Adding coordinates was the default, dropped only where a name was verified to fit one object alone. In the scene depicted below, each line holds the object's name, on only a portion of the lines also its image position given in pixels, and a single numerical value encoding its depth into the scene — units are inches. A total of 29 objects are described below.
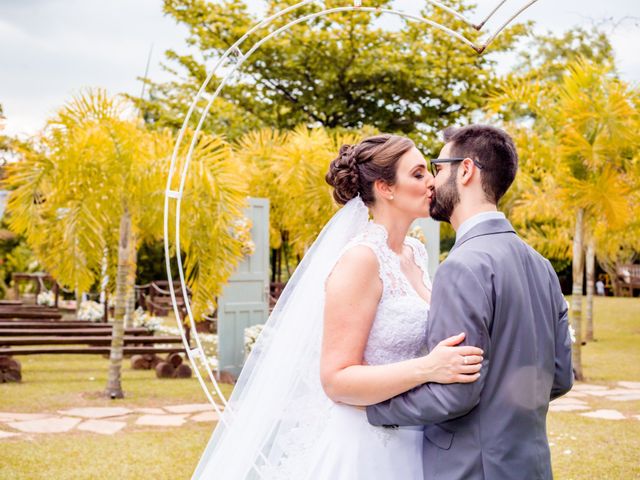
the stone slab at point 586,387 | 368.5
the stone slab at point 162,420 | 275.9
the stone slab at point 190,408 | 299.7
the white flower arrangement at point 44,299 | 689.6
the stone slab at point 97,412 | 287.7
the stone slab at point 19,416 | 275.0
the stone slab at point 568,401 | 333.4
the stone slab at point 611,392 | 356.5
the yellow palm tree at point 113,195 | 307.6
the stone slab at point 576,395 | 351.2
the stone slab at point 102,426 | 262.4
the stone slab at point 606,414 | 303.1
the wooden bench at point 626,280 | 1032.8
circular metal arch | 120.4
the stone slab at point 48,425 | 260.8
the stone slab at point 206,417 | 283.9
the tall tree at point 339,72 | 733.3
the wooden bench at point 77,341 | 358.9
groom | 80.7
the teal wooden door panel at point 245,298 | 385.4
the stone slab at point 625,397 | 341.4
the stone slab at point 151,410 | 294.2
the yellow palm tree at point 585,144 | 364.2
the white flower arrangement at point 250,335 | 376.2
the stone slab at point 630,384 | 380.7
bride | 94.4
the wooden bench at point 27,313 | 532.1
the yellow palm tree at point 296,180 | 445.7
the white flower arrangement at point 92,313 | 557.0
